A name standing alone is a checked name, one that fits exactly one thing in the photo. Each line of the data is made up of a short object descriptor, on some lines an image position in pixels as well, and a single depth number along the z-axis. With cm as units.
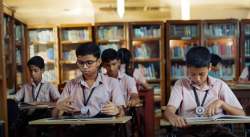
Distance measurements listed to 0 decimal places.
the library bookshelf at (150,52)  729
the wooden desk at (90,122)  222
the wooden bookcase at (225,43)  728
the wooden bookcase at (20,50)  651
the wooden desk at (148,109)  480
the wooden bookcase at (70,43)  736
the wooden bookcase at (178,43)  727
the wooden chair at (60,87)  506
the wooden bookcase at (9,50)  602
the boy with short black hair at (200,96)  252
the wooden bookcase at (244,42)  722
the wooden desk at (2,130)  371
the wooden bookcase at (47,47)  732
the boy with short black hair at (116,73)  421
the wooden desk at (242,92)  465
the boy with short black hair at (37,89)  443
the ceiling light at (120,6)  679
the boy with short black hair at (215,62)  572
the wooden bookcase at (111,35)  731
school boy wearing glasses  282
